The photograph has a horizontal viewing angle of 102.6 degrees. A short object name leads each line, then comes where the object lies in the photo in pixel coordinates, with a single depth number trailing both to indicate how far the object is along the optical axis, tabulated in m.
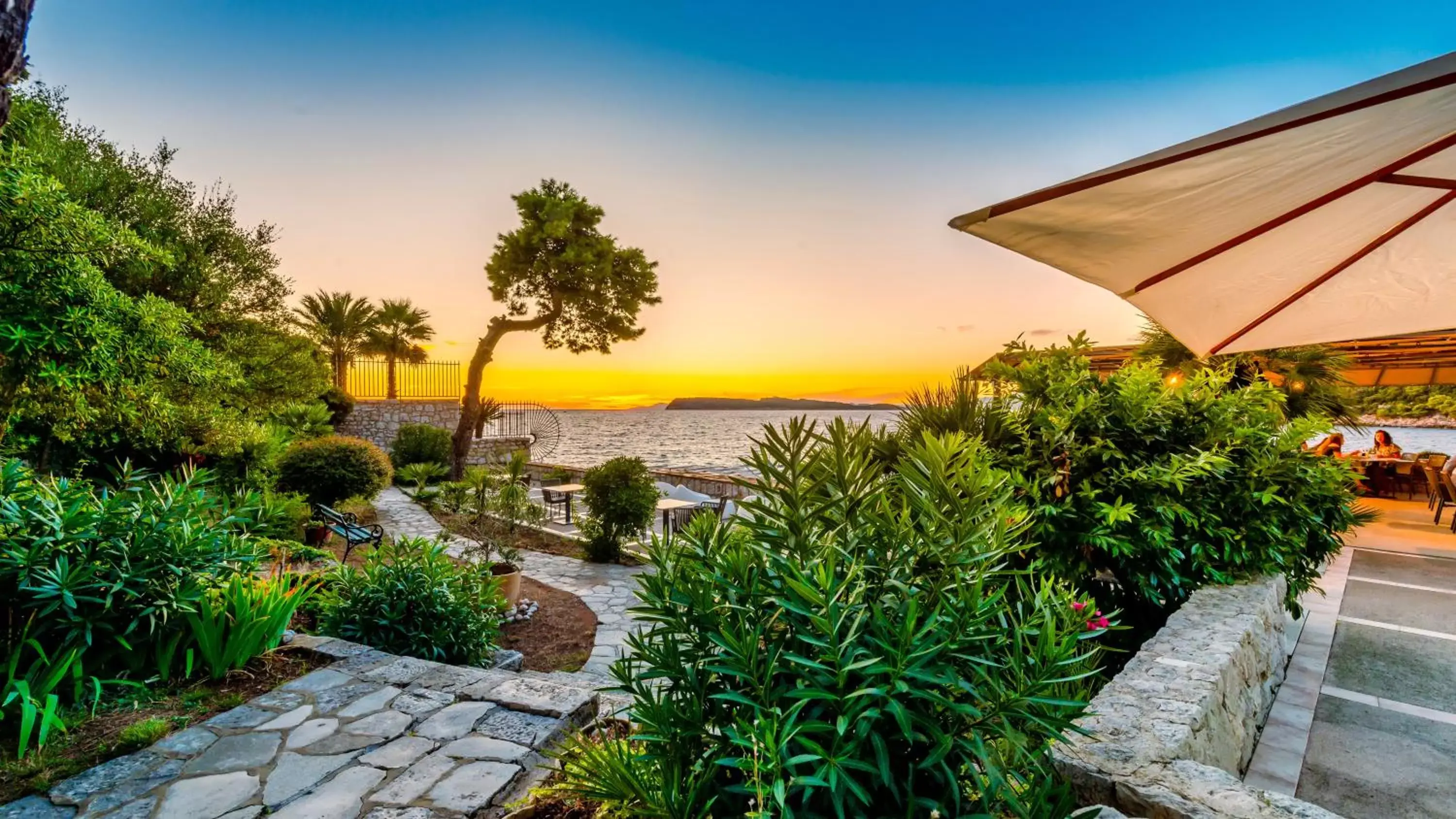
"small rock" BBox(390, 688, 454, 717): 2.71
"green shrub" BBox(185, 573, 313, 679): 2.96
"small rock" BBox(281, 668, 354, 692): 2.92
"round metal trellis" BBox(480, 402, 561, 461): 17.26
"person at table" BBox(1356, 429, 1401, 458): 10.31
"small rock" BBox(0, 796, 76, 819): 1.95
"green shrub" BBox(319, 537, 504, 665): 3.66
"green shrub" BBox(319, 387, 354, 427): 15.09
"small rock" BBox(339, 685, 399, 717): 2.70
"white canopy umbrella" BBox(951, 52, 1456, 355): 1.42
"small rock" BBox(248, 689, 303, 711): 2.73
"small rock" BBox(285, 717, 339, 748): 2.46
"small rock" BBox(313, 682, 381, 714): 2.73
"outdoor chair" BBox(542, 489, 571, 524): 9.79
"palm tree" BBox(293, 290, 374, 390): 21.03
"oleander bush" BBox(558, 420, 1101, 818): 1.04
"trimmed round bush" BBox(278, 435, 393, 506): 8.95
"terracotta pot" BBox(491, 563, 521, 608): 5.26
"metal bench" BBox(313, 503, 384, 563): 5.83
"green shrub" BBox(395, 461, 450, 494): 13.02
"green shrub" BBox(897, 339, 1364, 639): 3.06
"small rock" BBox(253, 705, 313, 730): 2.56
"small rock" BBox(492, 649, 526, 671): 3.97
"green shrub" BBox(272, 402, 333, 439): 11.32
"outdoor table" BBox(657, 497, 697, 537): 8.21
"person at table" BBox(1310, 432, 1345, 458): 5.66
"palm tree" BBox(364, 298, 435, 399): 22.91
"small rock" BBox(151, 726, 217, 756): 2.35
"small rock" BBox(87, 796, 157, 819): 1.97
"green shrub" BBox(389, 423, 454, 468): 14.57
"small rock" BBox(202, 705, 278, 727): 2.57
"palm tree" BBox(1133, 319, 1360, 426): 6.50
